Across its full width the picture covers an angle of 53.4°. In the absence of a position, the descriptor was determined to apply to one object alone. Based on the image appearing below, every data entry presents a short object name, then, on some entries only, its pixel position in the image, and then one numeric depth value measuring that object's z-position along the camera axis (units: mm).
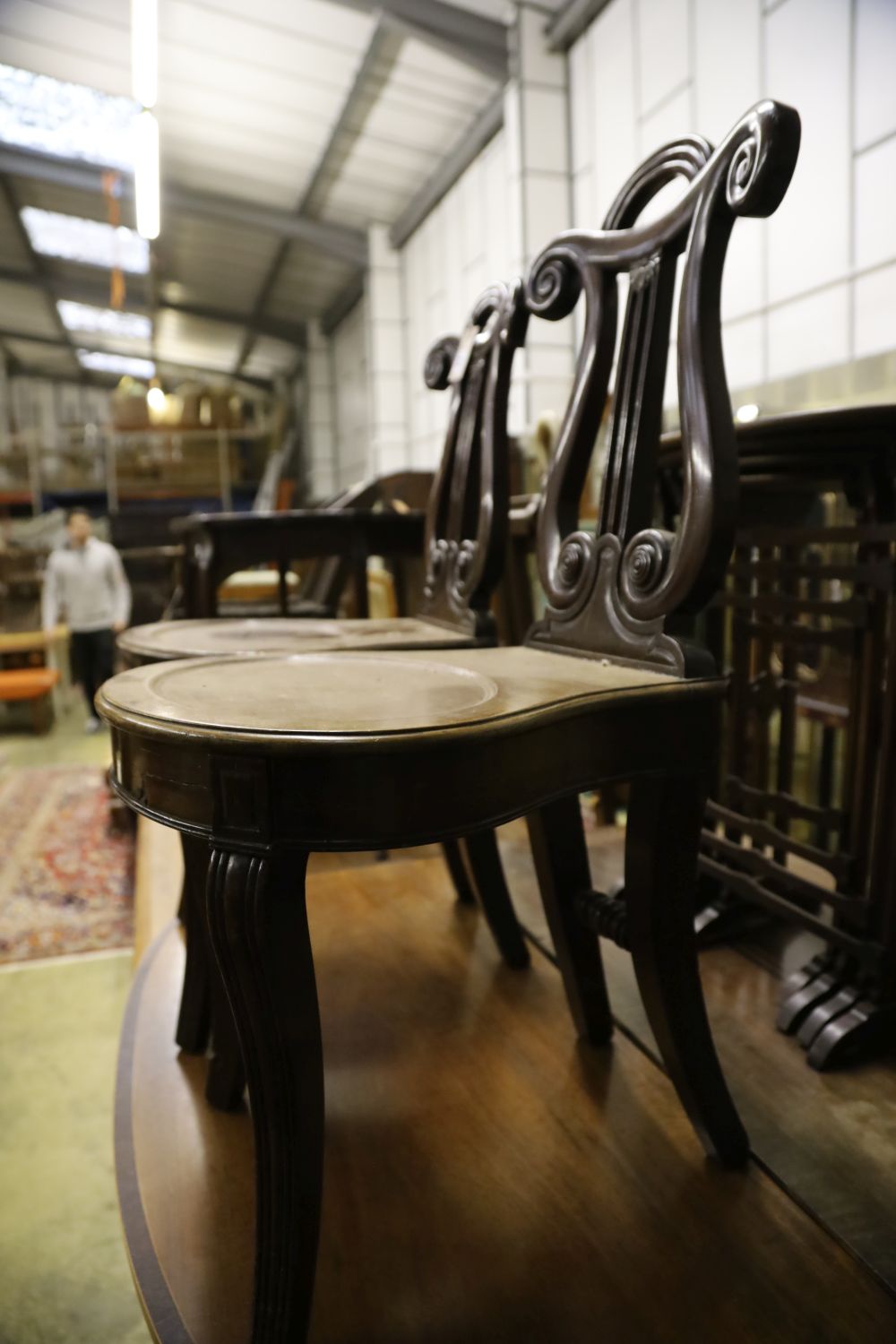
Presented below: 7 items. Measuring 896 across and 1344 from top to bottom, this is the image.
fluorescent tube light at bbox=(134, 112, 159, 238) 5848
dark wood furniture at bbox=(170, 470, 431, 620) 1944
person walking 5750
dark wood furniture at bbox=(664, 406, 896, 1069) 1106
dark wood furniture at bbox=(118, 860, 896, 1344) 774
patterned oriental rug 2672
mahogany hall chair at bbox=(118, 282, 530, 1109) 1213
